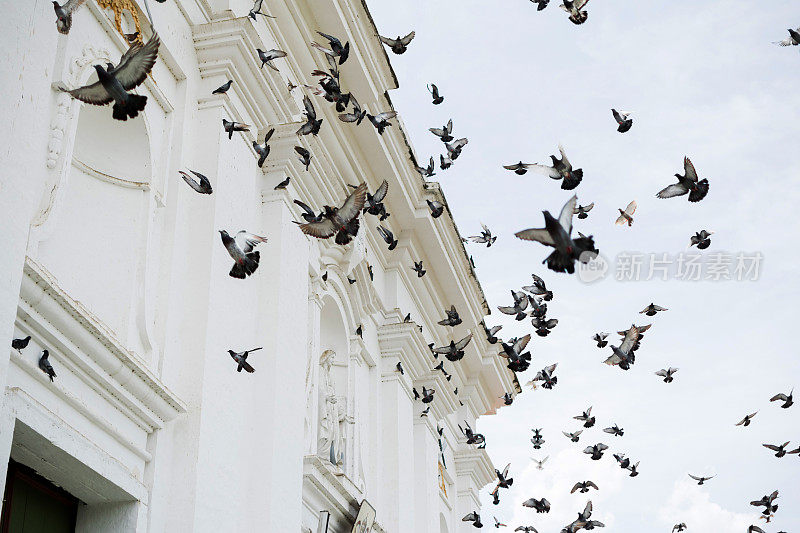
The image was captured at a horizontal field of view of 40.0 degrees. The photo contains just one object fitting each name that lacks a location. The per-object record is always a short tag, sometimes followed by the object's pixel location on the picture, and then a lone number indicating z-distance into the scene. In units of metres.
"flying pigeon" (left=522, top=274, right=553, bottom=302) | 11.71
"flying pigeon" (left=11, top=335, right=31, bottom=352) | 6.47
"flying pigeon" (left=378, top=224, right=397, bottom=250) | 12.55
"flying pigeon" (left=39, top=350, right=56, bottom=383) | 6.73
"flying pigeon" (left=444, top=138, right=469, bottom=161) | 12.41
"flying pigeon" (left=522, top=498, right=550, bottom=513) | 13.48
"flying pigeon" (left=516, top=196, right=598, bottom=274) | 6.66
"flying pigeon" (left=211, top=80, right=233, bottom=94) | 9.55
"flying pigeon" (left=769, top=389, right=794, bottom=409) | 13.54
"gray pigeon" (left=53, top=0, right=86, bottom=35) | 6.65
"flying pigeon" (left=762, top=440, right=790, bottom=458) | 13.83
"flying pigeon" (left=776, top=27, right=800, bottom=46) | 11.03
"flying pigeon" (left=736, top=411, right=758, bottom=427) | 13.45
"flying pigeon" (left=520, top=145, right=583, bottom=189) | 9.65
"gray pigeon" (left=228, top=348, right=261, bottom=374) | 8.37
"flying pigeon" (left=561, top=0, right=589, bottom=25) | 10.31
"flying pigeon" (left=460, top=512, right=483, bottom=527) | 17.38
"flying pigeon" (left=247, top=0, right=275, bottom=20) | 10.04
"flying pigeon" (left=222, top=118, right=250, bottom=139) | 9.45
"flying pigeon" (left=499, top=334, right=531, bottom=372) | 12.45
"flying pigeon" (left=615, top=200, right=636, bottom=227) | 11.65
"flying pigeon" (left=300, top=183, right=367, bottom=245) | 8.99
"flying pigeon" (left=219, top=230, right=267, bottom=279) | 7.60
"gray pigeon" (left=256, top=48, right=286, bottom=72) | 10.14
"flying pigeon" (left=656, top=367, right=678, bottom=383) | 13.12
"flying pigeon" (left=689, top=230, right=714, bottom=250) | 11.47
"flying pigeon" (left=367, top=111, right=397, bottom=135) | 11.73
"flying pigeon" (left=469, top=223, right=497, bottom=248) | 13.22
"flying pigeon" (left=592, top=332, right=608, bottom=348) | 12.07
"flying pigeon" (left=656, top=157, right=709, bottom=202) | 10.05
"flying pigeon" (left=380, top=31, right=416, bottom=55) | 12.14
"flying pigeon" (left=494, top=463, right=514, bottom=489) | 16.94
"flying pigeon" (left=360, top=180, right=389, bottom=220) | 11.39
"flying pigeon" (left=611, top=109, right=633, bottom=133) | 10.77
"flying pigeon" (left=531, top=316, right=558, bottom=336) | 11.86
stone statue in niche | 12.23
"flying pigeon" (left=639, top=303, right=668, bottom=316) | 12.35
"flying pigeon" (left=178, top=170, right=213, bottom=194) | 8.34
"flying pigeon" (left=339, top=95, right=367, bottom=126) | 11.51
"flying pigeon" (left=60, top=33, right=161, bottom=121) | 6.14
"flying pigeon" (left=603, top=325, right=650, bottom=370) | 11.65
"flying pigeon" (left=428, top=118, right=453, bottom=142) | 12.62
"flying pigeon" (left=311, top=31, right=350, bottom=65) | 11.23
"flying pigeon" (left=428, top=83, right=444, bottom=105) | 11.88
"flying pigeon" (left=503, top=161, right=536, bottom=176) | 10.49
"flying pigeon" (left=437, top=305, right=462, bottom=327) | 14.18
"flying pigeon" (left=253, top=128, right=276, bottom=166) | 10.16
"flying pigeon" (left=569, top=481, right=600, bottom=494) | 14.20
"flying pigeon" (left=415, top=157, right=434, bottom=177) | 12.84
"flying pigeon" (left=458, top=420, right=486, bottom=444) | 17.44
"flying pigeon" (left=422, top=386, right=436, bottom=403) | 15.36
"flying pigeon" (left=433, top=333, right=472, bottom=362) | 13.92
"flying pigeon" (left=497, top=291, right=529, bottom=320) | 12.03
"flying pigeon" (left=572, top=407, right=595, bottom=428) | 13.80
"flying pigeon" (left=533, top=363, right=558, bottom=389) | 13.04
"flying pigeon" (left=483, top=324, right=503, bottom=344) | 15.04
